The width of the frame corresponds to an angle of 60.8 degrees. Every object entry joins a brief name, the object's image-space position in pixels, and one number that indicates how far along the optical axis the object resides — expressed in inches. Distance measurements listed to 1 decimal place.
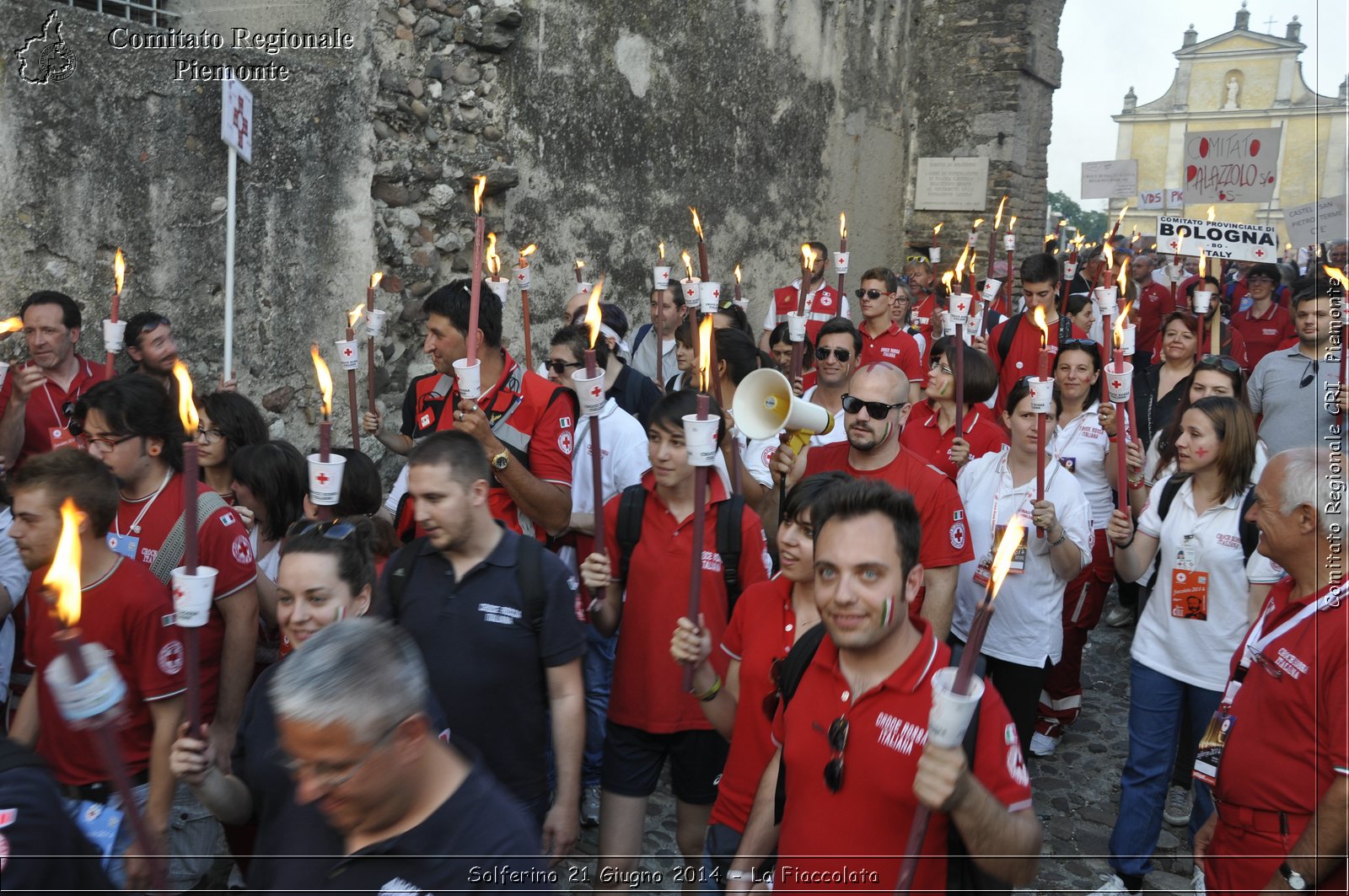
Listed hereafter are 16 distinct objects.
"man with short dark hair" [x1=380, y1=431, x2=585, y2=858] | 136.6
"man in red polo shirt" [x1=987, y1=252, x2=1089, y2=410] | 328.5
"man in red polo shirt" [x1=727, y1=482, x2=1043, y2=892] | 98.9
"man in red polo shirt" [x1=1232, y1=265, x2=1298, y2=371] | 393.7
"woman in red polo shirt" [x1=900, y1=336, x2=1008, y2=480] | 237.8
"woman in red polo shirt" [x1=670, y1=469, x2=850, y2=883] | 136.9
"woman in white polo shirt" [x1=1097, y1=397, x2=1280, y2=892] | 174.7
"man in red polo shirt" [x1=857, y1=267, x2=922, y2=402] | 321.7
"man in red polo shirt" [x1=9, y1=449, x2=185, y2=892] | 131.5
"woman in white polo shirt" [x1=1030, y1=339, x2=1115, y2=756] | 240.0
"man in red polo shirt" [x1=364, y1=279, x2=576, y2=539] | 184.2
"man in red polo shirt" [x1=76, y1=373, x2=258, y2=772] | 150.2
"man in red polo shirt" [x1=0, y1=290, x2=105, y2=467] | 210.2
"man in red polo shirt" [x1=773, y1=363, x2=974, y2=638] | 176.1
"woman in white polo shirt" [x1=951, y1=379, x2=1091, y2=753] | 199.2
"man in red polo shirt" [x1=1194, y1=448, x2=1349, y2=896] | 116.1
